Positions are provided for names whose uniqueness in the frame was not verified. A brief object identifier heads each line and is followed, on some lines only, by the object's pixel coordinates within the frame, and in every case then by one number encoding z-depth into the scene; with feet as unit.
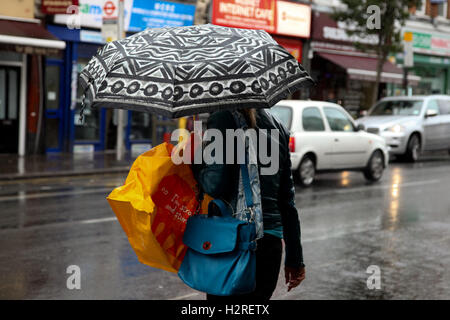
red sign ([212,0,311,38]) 78.64
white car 44.93
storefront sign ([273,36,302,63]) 86.28
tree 79.30
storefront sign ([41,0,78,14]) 59.88
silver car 65.62
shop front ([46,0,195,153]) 63.77
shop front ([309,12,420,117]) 89.50
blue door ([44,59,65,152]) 63.10
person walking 10.44
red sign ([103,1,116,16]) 57.77
